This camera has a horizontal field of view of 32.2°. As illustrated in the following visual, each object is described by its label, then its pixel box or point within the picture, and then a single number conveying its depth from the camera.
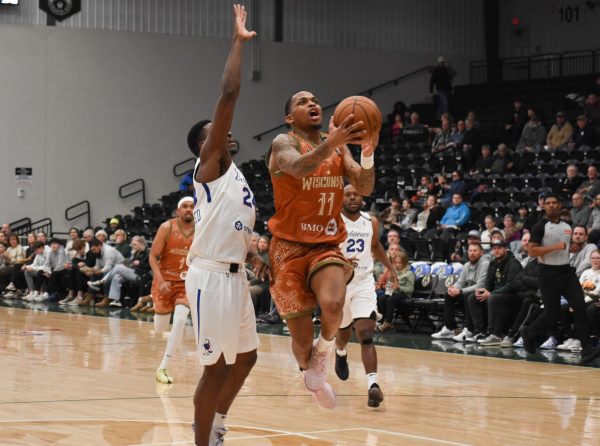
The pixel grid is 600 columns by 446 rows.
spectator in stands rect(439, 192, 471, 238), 16.58
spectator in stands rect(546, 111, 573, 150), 19.22
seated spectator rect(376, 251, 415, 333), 14.37
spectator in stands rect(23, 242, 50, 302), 20.70
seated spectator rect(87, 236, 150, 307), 18.77
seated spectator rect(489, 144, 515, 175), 18.86
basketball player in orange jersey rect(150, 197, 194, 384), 9.37
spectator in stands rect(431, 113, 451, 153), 21.59
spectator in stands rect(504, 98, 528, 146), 20.84
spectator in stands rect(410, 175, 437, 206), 18.61
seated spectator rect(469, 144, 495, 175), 19.14
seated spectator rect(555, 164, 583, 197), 16.47
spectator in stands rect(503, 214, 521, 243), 14.90
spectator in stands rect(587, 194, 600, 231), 14.24
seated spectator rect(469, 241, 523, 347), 13.06
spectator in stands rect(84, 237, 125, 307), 19.31
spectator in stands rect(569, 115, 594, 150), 18.61
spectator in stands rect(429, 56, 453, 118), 24.70
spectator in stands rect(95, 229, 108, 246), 20.11
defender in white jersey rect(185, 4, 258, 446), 5.40
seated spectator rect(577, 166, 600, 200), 15.48
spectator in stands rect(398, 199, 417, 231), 17.59
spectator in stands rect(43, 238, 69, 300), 20.39
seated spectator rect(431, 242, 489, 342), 13.50
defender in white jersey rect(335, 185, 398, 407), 8.29
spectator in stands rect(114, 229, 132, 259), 19.92
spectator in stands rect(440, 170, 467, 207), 17.95
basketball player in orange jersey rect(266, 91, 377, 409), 6.09
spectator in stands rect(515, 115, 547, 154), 19.94
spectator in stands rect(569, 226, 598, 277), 12.75
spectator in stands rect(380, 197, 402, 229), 17.03
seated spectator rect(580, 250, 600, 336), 12.06
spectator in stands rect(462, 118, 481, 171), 20.16
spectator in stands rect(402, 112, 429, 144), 22.80
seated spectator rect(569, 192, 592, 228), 14.41
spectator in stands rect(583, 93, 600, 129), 20.06
